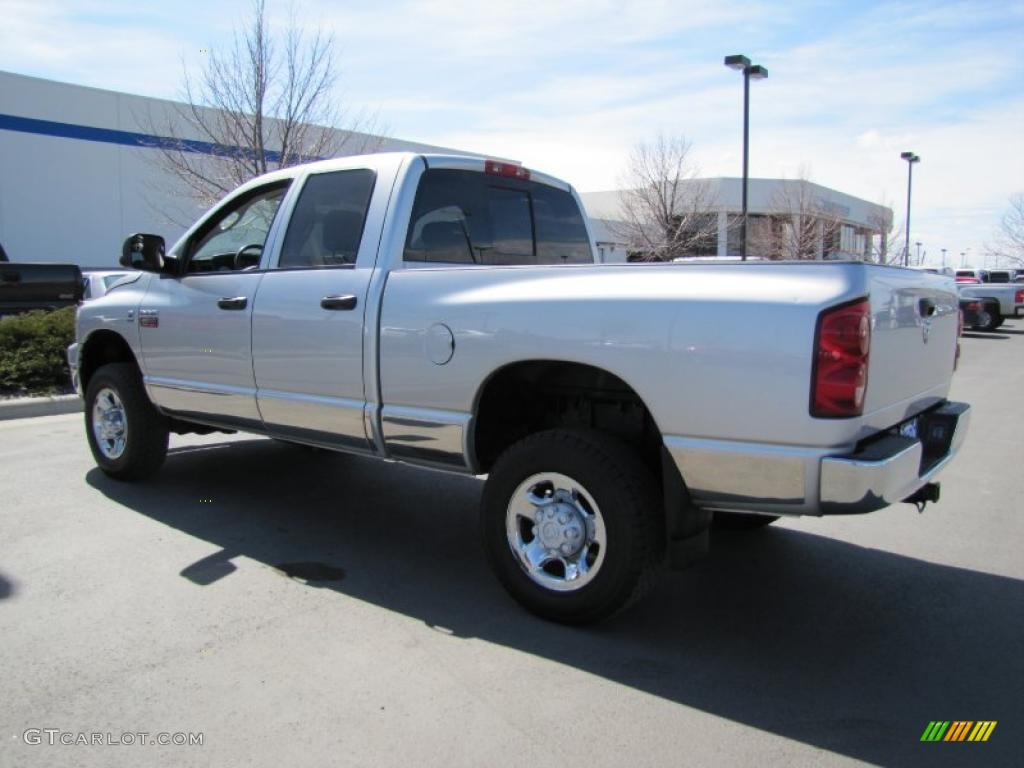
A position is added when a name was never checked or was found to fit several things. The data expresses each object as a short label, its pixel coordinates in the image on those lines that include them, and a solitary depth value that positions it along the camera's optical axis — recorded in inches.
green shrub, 383.6
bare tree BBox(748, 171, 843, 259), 1350.9
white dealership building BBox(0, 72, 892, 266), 857.5
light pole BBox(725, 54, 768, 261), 758.5
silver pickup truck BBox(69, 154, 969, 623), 118.3
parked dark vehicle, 534.9
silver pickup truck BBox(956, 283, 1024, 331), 962.1
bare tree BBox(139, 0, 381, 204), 603.2
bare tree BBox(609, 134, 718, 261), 1227.2
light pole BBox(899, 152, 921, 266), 1336.6
